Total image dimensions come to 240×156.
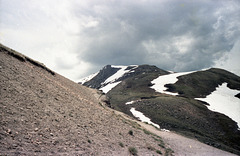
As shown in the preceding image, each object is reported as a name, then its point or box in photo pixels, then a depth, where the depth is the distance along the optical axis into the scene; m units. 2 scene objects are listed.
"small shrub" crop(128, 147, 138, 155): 13.61
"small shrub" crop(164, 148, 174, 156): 17.04
